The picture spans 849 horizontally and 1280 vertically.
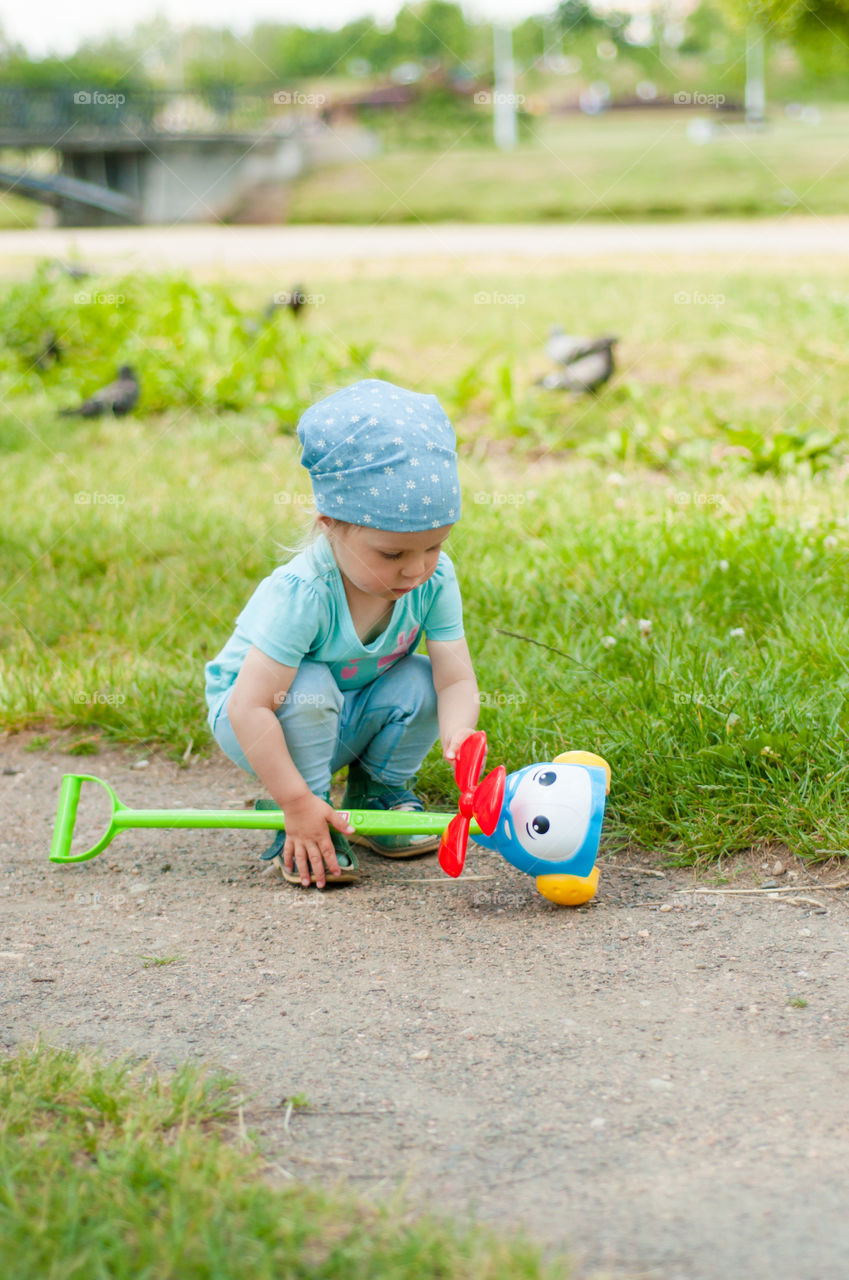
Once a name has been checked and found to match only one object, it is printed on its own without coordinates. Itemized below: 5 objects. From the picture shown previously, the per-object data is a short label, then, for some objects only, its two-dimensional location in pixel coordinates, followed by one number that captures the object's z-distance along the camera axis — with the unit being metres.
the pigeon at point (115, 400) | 5.53
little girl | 2.05
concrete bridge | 21.02
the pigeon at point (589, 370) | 5.09
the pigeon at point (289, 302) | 6.14
